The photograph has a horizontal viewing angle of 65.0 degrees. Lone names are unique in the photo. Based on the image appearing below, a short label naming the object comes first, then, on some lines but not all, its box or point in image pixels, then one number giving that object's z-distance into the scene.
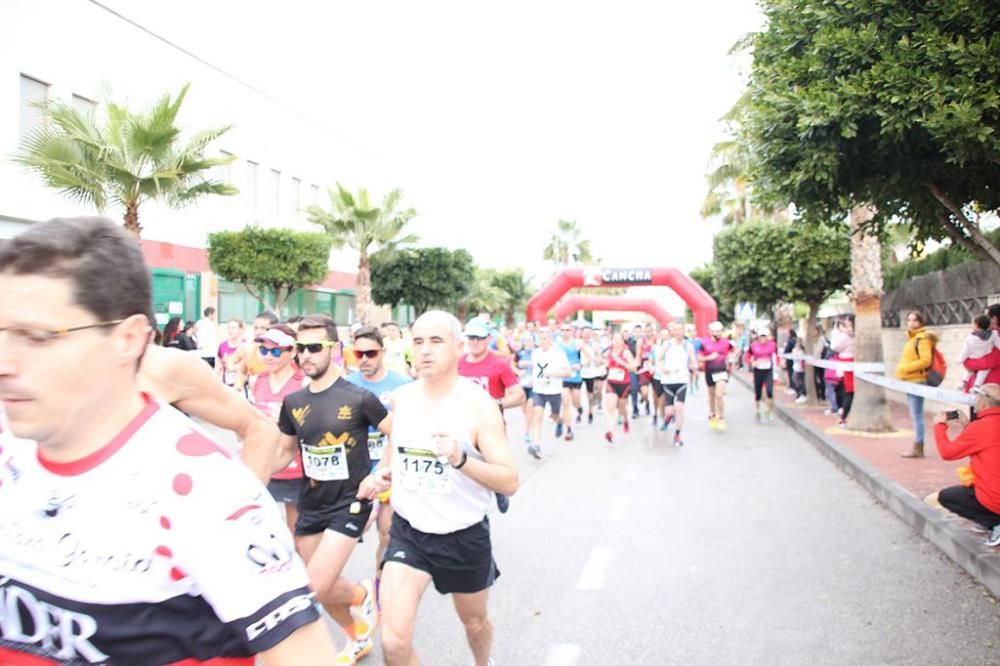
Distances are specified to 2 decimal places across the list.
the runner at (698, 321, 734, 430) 14.19
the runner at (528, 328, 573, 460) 11.67
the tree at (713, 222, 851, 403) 18.66
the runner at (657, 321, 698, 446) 12.76
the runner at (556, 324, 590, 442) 13.79
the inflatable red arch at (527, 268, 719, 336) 28.81
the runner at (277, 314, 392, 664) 4.26
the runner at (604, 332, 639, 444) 13.38
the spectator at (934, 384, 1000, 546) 5.71
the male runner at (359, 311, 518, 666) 3.46
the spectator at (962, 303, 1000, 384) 8.77
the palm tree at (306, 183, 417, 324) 26.69
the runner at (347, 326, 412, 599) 5.33
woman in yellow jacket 10.08
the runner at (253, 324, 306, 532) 4.86
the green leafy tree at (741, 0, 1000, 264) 5.15
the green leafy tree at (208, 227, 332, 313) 24.41
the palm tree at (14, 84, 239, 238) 13.45
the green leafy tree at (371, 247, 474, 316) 36.78
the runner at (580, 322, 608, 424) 15.48
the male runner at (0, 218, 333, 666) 1.39
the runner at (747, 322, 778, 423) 14.95
